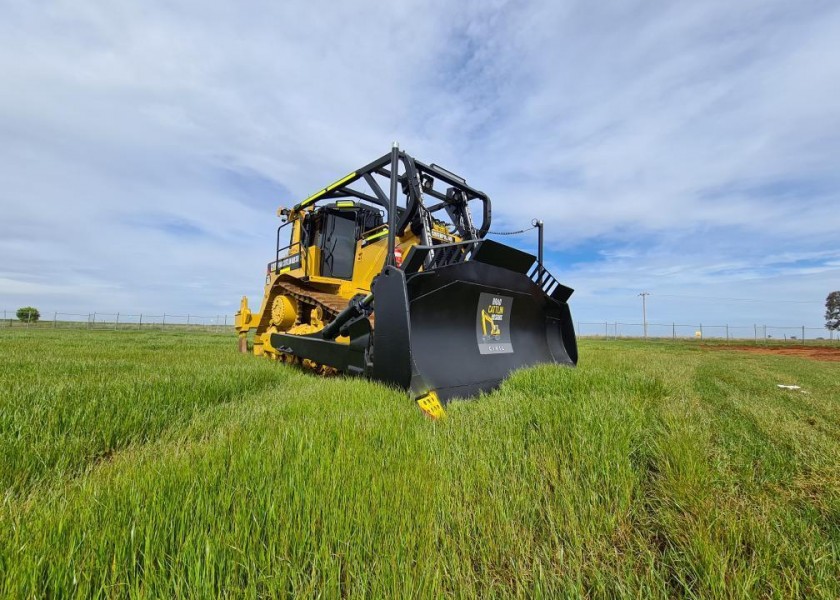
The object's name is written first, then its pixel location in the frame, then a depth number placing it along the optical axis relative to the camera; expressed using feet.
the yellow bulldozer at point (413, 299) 11.92
